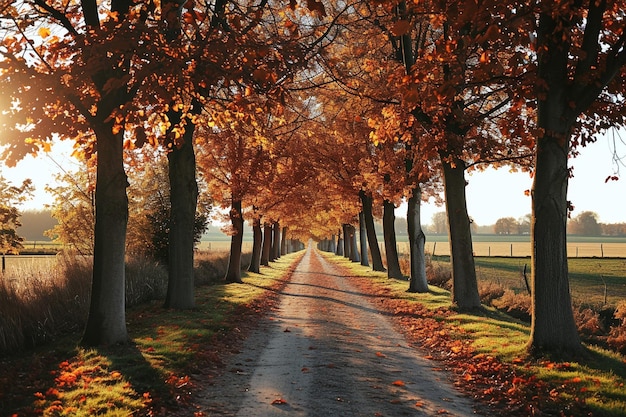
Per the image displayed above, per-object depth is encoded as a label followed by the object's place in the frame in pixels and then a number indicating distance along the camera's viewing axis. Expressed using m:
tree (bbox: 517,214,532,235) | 195.25
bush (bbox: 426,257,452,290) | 26.31
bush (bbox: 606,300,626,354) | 12.45
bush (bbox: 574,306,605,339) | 14.57
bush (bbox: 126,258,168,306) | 15.51
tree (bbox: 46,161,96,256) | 24.62
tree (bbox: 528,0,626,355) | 8.67
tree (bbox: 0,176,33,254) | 15.63
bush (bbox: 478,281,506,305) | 20.36
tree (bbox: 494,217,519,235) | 197.68
